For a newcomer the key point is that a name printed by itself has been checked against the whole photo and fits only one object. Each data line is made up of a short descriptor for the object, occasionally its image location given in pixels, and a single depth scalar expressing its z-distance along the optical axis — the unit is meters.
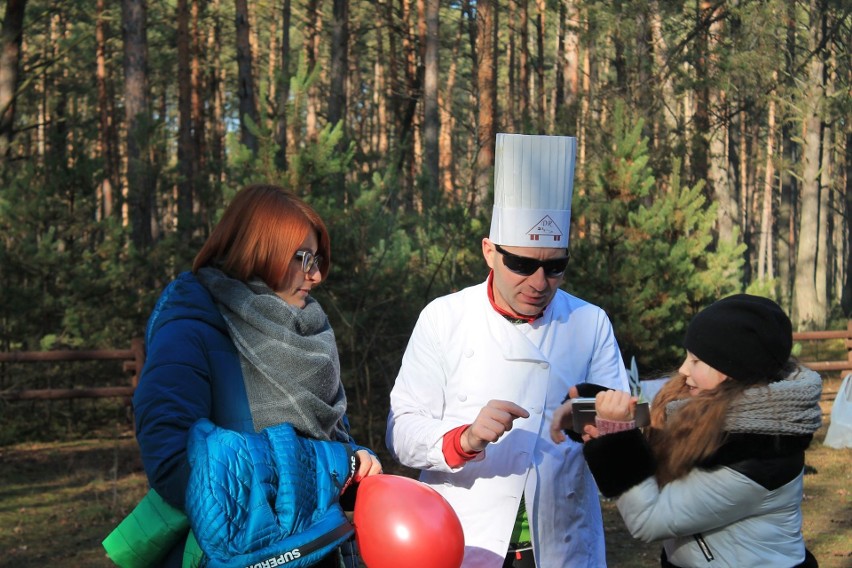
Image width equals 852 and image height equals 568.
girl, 2.60
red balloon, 2.52
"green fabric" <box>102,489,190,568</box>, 2.39
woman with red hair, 2.37
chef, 2.97
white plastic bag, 8.75
